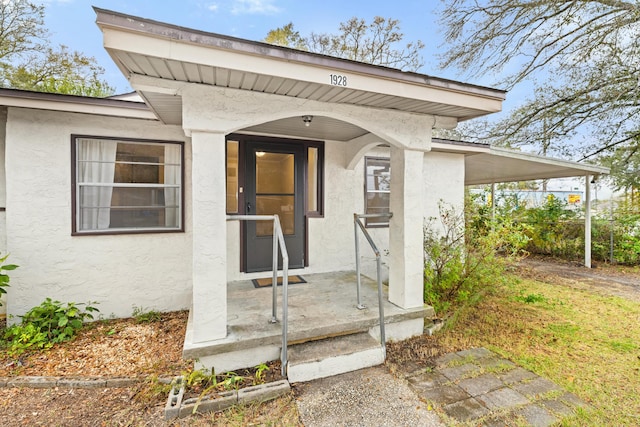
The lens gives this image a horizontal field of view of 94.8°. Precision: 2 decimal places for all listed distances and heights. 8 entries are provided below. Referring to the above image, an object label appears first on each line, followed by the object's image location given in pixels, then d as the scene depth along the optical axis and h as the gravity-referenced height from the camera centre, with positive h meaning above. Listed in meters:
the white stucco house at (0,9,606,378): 2.38 +0.46
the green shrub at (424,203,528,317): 3.83 -0.76
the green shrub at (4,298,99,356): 2.96 -1.29
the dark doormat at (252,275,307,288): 4.05 -1.05
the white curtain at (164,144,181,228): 3.98 +0.35
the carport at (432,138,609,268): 5.25 +0.94
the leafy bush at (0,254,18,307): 2.92 -0.71
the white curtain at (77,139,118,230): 3.64 +0.35
